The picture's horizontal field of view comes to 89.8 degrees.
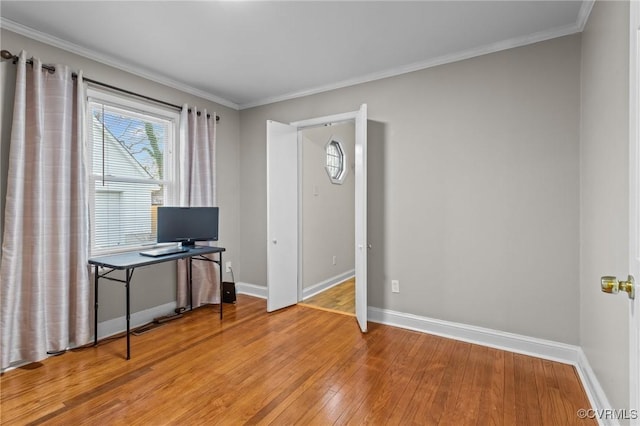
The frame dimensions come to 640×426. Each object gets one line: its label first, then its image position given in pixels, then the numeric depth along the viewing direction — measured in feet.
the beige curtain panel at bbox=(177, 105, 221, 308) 11.84
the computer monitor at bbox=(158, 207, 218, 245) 10.44
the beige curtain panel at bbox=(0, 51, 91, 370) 7.68
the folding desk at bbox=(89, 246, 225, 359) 8.39
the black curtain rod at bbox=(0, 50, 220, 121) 7.60
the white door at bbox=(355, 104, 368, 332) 9.91
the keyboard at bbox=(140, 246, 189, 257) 9.53
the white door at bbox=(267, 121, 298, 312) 11.84
